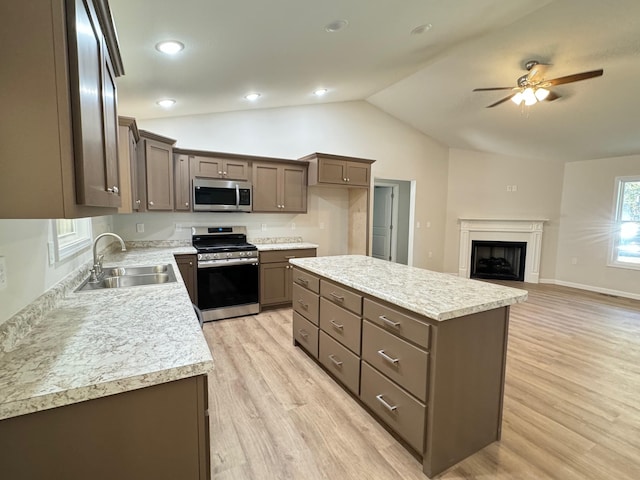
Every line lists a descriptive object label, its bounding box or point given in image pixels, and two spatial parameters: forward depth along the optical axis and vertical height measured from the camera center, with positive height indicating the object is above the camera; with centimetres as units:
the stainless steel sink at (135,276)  224 -51
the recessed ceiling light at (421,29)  274 +175
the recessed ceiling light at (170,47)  203 +115
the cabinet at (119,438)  81 -67
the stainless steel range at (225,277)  362 -79
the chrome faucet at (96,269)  208 -41
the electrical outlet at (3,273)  107 -23
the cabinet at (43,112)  71 +24
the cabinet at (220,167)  379 +60
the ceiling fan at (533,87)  315 +140
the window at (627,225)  512 -9
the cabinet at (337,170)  434 +68
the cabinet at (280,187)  420 +40
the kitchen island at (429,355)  154 -80
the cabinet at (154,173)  322 +44
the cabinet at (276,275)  401 -83
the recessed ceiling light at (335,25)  229 +148
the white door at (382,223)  684 -16
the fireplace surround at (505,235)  609 -37
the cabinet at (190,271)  349 -69
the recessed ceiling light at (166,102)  319 +121
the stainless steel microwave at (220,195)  379 +23
